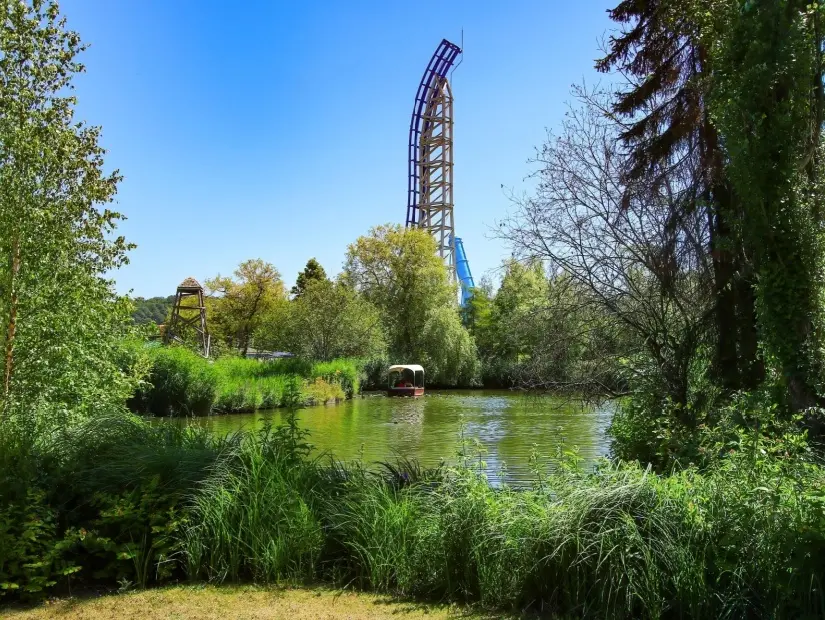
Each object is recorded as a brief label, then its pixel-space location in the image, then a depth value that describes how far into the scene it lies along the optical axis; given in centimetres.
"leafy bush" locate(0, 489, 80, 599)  402
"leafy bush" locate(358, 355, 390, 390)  3422
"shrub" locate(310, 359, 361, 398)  2853
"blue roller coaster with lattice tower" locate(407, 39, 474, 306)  4944
